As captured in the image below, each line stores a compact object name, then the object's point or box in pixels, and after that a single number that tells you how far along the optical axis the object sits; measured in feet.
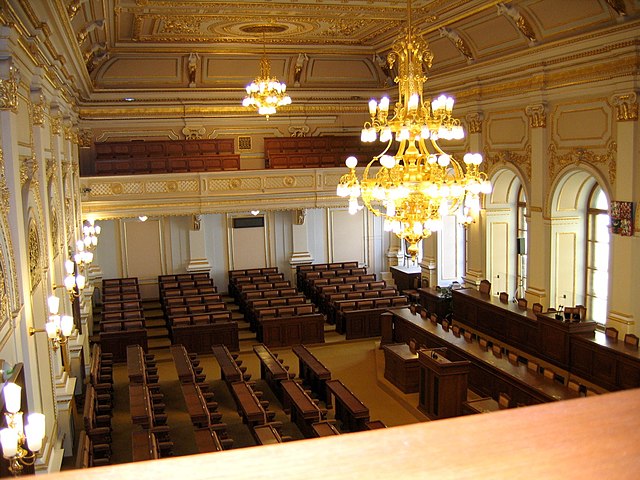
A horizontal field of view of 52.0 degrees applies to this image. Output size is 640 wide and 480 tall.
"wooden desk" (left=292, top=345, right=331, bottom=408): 39.29
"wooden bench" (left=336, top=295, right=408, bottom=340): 54.24
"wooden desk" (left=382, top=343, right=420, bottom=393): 39.88
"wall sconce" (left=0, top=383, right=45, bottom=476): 14.24
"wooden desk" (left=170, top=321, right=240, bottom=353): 50.47
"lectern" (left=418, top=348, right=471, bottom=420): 34.50
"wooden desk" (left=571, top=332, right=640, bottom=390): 33.35
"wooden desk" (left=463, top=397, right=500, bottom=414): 31.70
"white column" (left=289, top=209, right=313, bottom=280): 70.03
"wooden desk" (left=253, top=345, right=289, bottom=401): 39.17
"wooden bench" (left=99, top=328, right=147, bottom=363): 49.32
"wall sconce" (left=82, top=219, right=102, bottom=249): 51.21
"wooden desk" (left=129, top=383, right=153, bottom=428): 30.73
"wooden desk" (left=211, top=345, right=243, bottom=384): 38.63
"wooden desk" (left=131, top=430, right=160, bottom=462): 26.16
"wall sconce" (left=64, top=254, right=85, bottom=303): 31.24
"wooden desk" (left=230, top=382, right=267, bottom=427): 32.14
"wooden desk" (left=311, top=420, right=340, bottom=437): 29.70
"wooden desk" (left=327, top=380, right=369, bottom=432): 32.78
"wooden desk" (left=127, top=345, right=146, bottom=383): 37.70
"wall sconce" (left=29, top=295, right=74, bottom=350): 22.39
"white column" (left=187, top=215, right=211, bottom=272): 67.72
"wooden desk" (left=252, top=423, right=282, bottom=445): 29.14
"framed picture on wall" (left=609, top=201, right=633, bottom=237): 38.27
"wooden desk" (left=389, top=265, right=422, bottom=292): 66.23
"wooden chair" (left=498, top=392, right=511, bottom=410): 29.96
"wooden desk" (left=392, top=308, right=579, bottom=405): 31.99
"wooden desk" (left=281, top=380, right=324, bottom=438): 32.63
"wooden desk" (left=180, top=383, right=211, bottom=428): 31.50
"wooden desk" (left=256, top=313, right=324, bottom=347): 52.29
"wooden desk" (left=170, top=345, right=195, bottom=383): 38.19
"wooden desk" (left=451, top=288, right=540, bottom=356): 41.96
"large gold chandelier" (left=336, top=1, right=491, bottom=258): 26.63
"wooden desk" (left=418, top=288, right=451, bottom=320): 53.83
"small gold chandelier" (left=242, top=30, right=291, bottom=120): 47.03
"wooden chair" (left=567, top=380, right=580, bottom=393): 31.55
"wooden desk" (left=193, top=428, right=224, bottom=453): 27.99
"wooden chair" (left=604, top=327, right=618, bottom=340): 36.44
